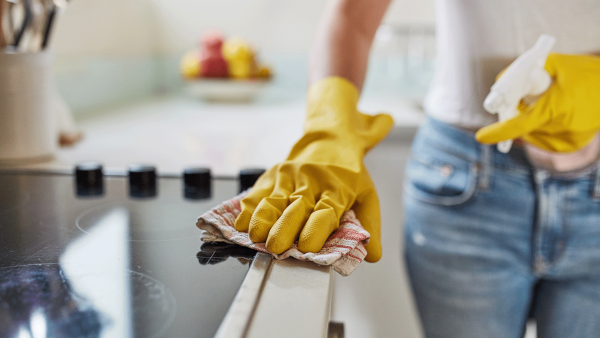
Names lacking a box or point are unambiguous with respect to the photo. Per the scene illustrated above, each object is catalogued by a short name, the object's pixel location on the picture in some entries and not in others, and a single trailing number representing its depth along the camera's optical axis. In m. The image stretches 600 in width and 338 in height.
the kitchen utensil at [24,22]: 0.76
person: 0.60
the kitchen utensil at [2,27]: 0.75
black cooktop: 0.31
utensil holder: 0.74
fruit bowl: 1.65
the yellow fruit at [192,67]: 1.67
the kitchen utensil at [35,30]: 0.80
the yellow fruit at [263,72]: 1.73
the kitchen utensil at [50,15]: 0.80
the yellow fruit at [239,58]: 1.61
